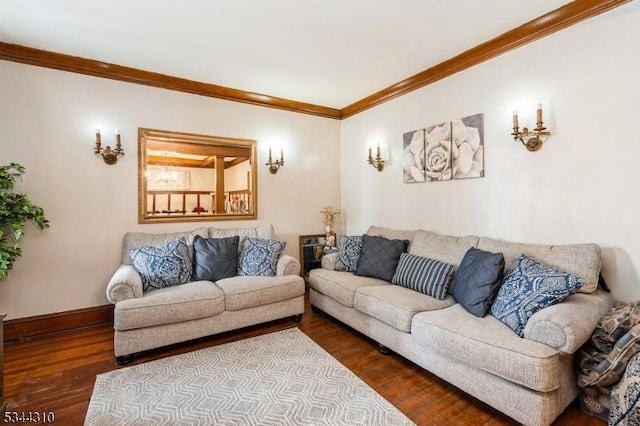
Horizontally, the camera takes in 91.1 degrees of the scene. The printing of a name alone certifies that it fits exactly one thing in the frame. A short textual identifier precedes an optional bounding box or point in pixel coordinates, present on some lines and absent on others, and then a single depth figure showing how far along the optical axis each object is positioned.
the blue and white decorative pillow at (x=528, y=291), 1.85
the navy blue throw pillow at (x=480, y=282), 2.17
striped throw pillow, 2.58
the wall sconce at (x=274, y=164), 4.13
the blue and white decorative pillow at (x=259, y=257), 3.29
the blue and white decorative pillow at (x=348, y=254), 3.43
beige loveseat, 2.46
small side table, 4.42
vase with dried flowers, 4.25
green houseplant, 2.62
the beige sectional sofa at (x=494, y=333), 1.66
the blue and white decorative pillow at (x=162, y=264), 2.84
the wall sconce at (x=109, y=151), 3.16
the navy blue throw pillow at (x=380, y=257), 3.11
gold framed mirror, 3.44
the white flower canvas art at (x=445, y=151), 2.96
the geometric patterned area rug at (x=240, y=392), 1.85
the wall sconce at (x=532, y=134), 2.44
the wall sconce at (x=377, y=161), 3.95
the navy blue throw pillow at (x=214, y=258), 3.16
